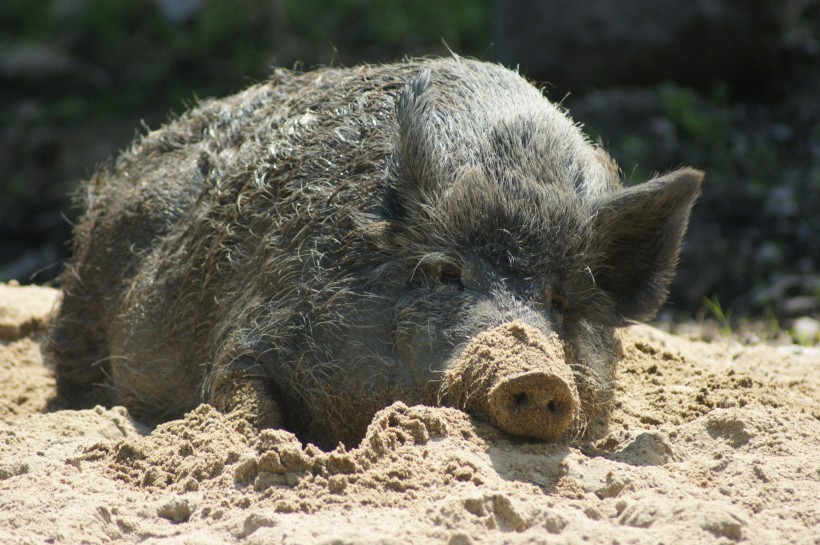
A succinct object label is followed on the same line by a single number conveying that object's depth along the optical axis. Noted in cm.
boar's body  764
